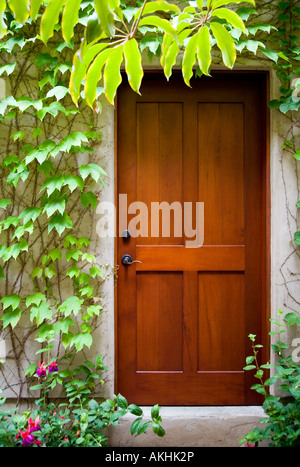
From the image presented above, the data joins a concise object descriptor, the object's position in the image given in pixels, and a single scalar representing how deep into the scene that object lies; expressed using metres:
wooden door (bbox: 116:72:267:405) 2.35
